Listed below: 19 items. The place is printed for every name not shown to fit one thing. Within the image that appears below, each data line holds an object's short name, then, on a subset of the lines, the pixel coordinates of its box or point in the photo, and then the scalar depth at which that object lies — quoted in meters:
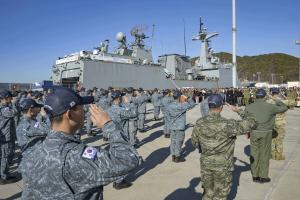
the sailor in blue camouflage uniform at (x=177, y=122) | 5.80
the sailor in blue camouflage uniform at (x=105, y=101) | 9.13
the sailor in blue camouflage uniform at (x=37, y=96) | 8.72
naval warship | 19.56
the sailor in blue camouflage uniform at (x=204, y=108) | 8.49
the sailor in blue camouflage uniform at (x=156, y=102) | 12.19
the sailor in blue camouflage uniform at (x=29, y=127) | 3.29
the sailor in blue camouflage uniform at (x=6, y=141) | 4.78
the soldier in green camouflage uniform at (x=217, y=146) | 2.98
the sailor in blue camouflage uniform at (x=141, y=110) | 9.83
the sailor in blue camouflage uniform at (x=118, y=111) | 4.83
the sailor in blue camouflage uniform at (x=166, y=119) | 8.70
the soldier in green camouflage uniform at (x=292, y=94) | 17.67
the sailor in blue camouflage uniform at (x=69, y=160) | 1.30
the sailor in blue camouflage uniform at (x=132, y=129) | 6.61
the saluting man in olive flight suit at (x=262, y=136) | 4.49
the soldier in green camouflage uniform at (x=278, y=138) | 5.81
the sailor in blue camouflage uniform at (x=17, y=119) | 7.63
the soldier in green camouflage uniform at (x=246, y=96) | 20.00
